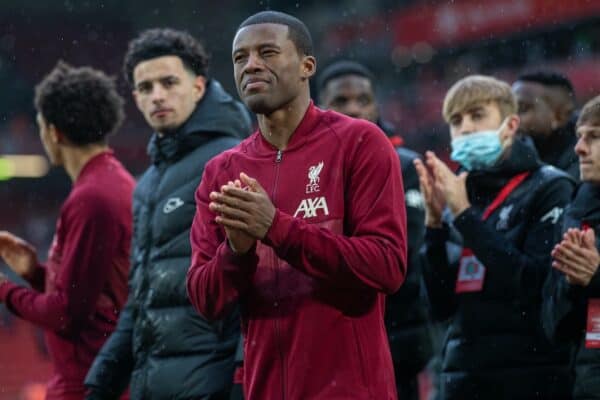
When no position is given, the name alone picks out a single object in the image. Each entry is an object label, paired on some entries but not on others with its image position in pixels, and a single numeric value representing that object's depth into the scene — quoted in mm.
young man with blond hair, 4684
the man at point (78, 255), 5230
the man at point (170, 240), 4605
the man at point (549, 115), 5688
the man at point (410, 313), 5219
